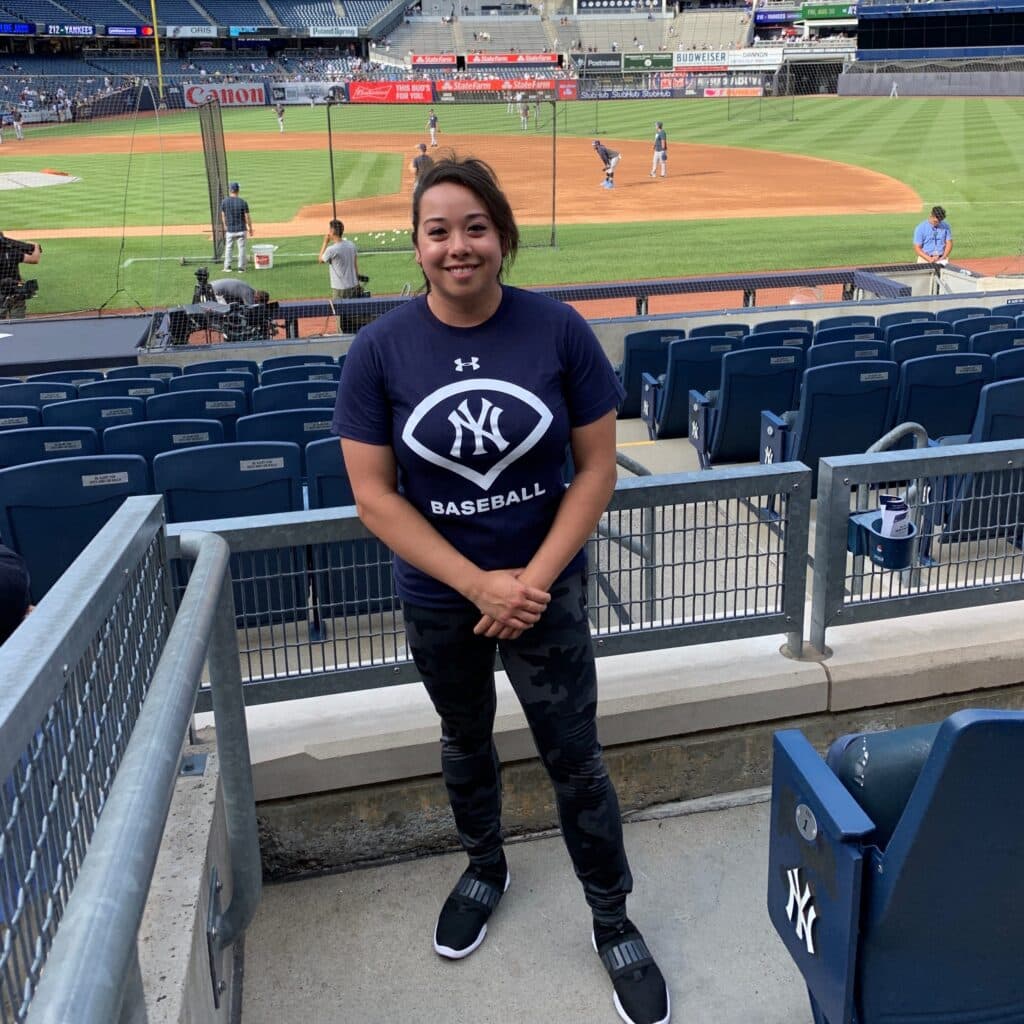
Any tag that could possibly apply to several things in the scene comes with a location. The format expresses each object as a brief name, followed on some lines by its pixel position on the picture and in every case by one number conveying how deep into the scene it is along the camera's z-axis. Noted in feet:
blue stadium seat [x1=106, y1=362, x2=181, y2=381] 34.99
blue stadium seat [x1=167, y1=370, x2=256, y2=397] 27.63
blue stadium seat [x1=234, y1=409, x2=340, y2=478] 20.04
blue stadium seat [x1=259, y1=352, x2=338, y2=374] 32.73
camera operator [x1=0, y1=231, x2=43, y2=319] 50.21
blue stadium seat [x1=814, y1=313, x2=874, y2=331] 32.82
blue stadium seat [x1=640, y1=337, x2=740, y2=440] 28.99
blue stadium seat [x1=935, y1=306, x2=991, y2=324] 36.12
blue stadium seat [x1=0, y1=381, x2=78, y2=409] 27.89
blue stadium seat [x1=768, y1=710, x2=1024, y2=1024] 5.83
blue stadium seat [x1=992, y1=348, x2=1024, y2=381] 23.36
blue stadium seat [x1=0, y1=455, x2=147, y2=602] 15.07
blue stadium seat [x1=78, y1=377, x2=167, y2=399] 28.58
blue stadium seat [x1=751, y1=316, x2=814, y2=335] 33.31
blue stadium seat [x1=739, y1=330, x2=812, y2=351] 29.61
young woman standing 8.16
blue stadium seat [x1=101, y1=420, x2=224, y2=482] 19.63
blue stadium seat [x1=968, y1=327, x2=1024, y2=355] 26.86
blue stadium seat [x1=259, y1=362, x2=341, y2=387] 29.58
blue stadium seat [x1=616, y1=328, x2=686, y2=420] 34.06
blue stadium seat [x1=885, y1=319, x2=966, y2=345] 30.12
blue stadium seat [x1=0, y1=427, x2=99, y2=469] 18.81
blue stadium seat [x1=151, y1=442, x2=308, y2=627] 15.35
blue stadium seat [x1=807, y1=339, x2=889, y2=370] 25.63
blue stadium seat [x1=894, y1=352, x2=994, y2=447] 22.35
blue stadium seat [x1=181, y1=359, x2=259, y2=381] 33.58
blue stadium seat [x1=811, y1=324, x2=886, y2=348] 30.25
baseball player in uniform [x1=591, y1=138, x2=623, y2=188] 89.97
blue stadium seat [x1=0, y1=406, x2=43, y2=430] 23.54
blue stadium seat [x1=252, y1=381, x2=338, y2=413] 24.56
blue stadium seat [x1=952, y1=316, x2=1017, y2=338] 31.21
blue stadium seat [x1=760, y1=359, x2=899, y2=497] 21.24
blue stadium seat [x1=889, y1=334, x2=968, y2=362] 26.71
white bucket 59.93
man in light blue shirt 51.19
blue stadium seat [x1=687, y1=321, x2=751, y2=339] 32.48
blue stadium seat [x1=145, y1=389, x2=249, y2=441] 24.30
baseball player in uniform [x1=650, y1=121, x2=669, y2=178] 97.25
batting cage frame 73.97
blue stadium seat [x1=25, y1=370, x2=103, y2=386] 35.45
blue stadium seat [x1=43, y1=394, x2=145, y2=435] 23.40
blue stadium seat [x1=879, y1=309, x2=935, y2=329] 34.89
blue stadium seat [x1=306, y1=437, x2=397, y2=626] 10.72
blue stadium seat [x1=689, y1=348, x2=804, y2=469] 24.59
